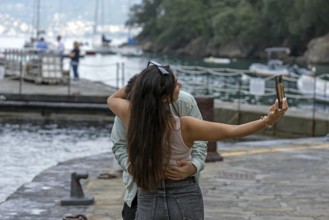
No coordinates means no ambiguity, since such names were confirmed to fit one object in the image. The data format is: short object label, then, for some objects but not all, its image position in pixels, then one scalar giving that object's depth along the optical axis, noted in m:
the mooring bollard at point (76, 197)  8.63
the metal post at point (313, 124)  18.38
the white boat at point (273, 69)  52.66
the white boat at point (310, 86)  33.35
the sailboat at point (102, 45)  121.94
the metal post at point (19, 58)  24.78
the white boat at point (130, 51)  114.38
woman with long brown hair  4.36
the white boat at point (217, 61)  92.75
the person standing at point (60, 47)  32.88
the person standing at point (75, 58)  30.77
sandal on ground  7.49
